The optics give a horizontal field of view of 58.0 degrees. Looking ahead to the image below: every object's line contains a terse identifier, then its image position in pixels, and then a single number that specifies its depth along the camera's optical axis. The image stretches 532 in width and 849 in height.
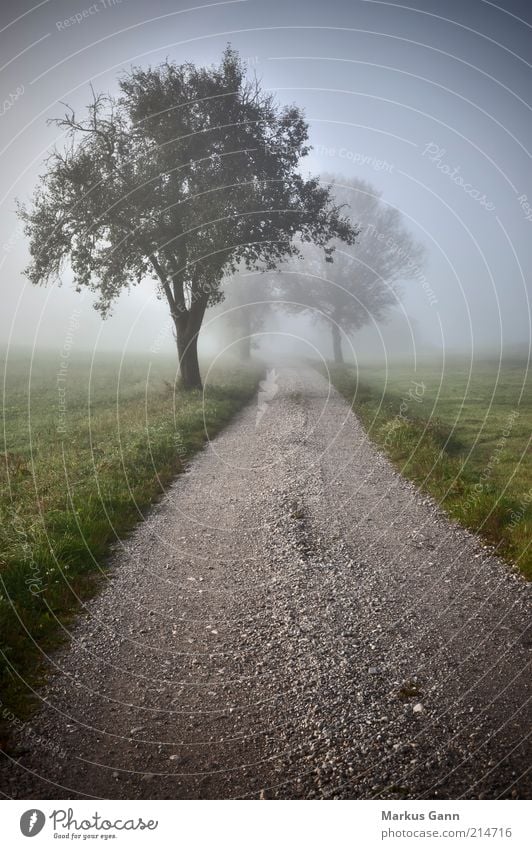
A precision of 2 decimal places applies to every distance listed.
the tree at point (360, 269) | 47.62
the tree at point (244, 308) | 53.53
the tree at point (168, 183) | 22.44
